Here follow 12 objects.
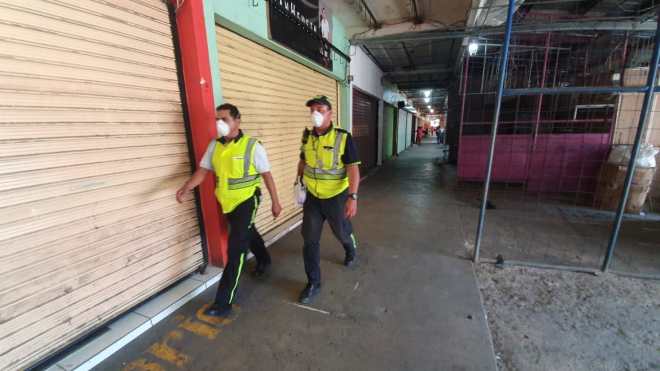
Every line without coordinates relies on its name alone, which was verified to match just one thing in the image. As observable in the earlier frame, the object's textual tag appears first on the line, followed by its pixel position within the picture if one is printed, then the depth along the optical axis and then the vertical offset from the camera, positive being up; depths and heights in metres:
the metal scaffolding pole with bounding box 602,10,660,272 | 2.27 +0.04
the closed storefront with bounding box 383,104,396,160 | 11.45 -0.02
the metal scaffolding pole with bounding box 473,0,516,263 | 2.48 +0.23
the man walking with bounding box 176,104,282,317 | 2.19 -0.44
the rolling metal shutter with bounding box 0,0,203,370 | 1.53 -0.22
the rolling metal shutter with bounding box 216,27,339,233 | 2.92 +0.43
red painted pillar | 2.29 +0.40
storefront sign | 3.46 +1.53
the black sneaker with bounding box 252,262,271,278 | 2.87 -1.50
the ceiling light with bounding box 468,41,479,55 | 5.92 +1.87
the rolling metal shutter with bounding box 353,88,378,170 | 7.36 +0.10
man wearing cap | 2.30 -0.45
